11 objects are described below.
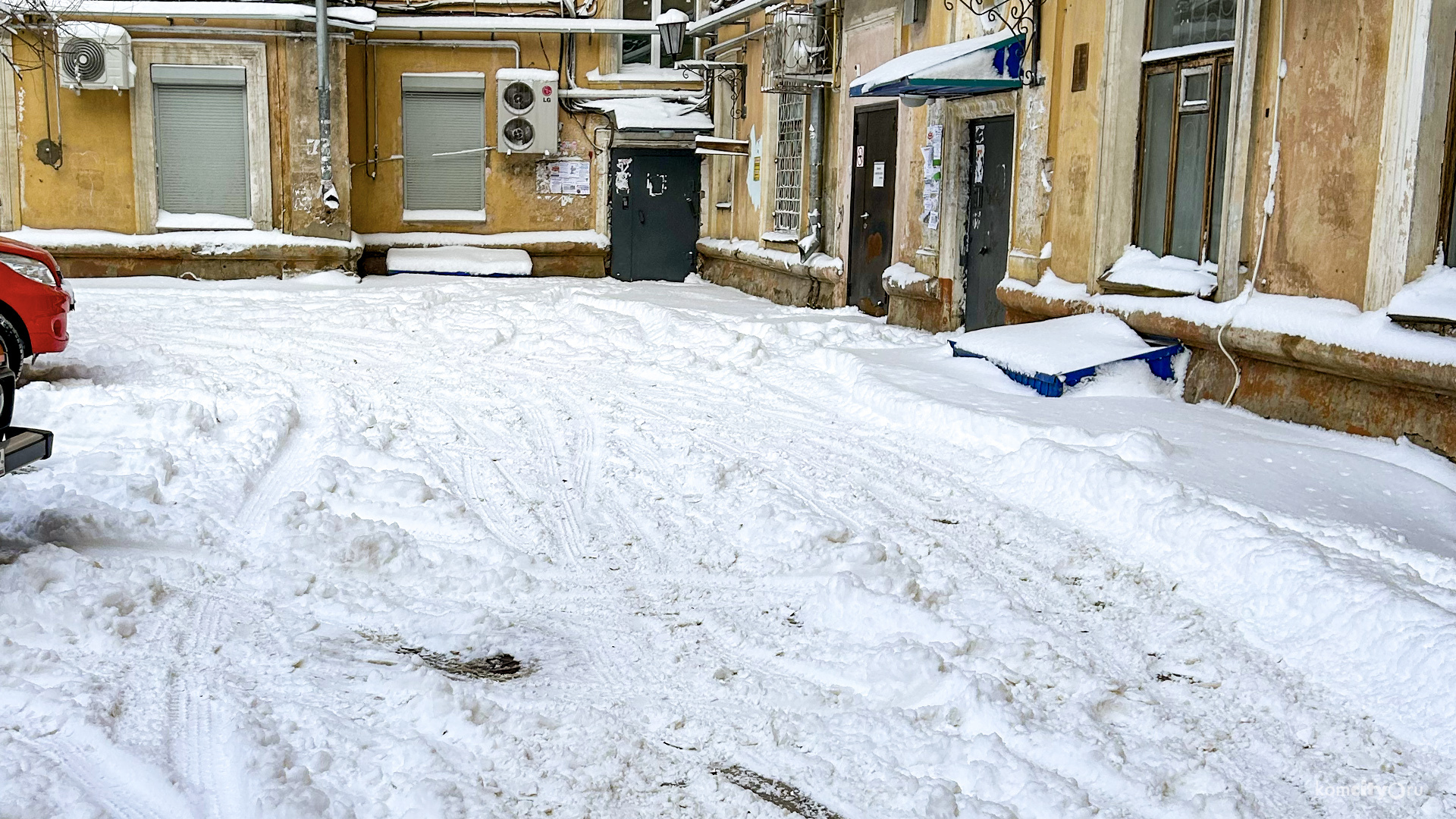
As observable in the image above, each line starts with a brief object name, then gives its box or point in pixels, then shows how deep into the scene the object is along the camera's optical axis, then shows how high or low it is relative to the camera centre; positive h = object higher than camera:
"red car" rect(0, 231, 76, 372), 8.62 -0.76
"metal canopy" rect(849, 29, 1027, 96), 9.73 +1.02
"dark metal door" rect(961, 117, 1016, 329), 10.72 -0.08
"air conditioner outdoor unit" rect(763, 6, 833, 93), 14.39 +1.66
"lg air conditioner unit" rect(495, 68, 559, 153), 18.95 +1.30
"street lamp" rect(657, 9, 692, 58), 18.33 +2.42
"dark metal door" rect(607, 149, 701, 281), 20.02 -0.14
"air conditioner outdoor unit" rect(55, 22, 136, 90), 16.42 +1.66
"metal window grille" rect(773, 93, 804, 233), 15.77 +0.47
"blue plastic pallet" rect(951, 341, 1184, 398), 8.05 -1.00
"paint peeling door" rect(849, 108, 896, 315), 13.09 +0.01
